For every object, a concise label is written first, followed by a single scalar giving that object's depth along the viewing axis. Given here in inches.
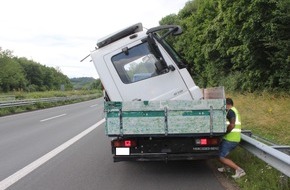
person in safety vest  273.1
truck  261.0
